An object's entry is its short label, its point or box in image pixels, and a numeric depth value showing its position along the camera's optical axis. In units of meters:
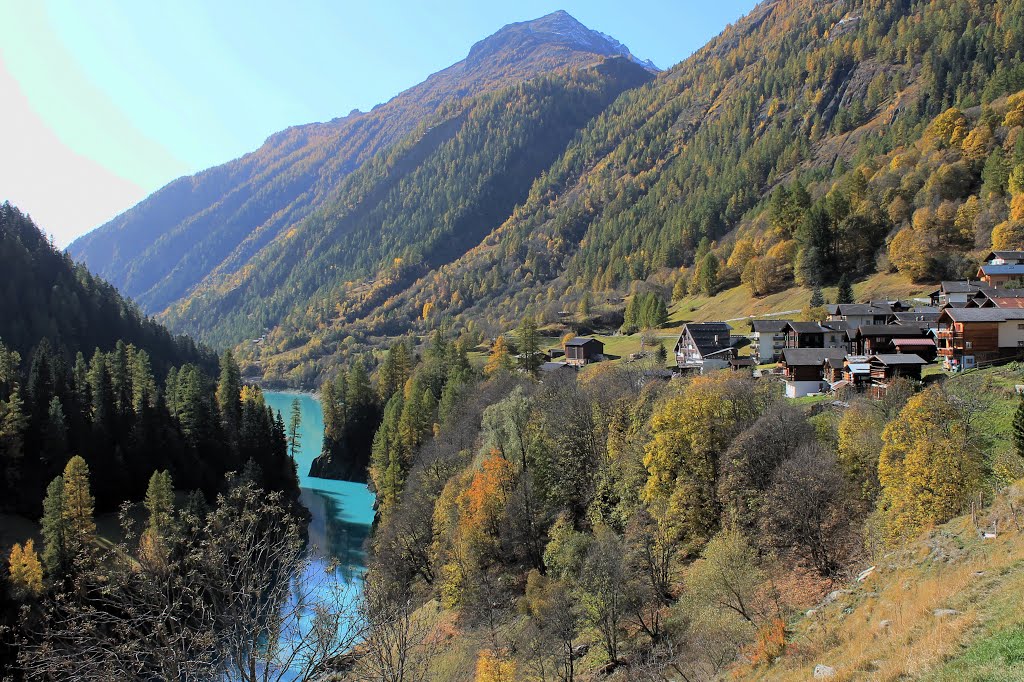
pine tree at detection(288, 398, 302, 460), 118.28
